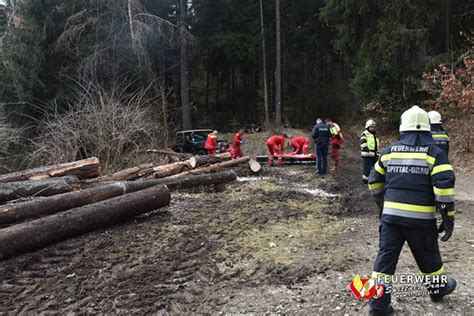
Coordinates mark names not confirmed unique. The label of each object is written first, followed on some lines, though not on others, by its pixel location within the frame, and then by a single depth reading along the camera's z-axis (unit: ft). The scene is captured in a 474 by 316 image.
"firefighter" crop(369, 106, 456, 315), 10.87
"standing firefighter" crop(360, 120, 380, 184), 29.17
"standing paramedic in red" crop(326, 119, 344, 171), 38.40
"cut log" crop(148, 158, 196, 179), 33.24
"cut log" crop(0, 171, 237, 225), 20.17
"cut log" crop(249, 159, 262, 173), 41.18
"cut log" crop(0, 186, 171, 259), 17.04
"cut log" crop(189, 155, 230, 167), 37.38
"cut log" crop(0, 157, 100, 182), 26.89
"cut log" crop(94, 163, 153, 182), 29.99
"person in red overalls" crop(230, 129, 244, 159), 46.04
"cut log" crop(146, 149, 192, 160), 38.83
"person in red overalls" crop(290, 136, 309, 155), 47.24
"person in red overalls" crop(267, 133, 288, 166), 46.55
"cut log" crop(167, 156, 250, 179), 34.91
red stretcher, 45.27
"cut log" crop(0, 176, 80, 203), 23.66
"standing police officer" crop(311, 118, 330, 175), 37.93
